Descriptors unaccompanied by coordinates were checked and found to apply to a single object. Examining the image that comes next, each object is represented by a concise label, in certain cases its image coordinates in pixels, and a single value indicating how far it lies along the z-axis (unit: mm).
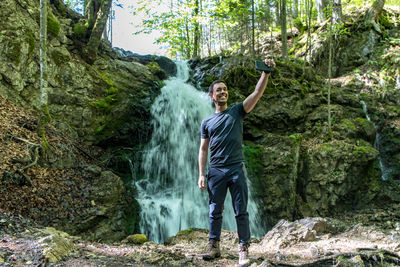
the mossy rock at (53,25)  8977
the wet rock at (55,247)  2566
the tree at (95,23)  10299
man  2881
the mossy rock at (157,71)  12433
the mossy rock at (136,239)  4995
